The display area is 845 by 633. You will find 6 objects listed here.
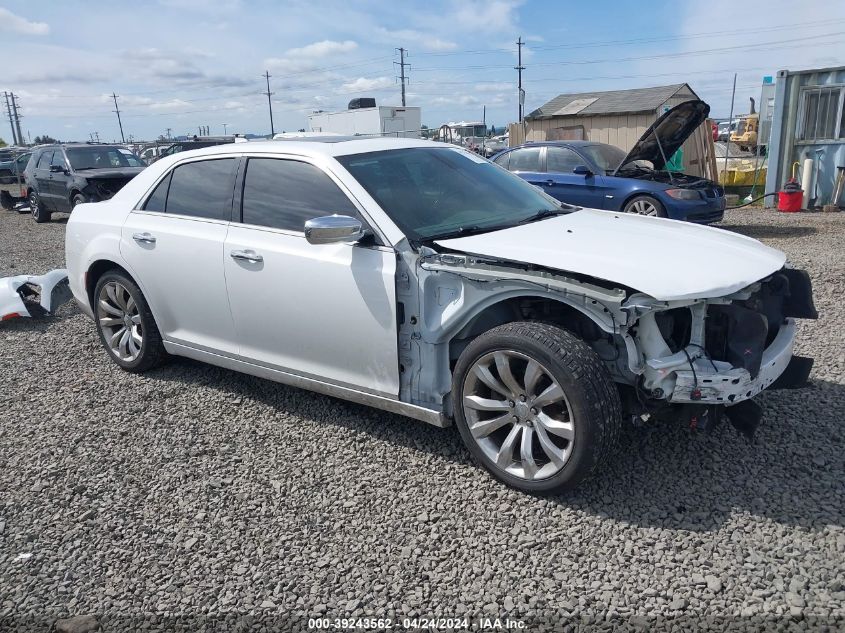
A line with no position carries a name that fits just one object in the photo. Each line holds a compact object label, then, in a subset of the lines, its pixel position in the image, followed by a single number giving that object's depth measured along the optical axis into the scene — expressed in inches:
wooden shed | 743.7
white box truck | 1015.6
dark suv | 562.3
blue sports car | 395.9
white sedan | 119.2
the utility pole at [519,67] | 2428.6
